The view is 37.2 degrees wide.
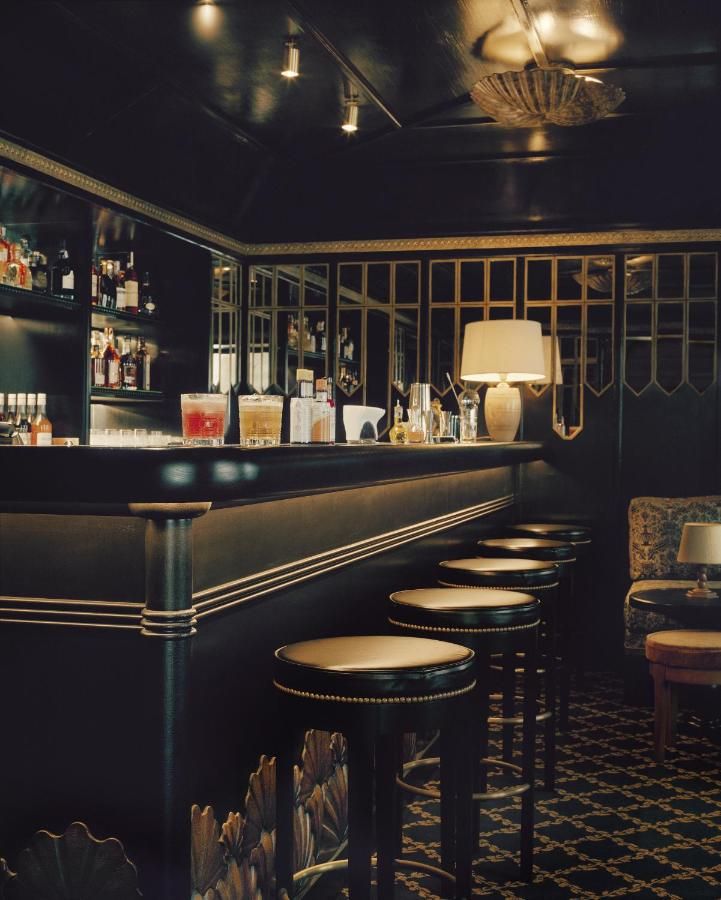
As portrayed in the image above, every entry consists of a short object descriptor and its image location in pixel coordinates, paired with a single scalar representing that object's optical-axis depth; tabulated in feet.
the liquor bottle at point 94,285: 17.90
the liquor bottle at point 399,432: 13.91
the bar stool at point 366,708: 6.55
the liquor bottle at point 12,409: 15.99
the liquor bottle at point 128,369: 19.25
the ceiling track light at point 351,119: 16.12
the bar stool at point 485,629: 8.95
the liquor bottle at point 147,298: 19.83
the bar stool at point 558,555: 14.58
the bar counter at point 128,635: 6.13
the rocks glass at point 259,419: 8.10
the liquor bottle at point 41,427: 16.24
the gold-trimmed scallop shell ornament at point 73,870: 6.36
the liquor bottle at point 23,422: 16.20
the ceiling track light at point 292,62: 14.40
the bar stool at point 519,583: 11.30
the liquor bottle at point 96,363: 18.20
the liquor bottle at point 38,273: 16.55
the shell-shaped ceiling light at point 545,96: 14.24
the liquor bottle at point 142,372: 19.81
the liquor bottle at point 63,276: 16.70
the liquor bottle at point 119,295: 18.94
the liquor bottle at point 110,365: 18.63
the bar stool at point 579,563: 17.46
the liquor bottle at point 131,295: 18.95
